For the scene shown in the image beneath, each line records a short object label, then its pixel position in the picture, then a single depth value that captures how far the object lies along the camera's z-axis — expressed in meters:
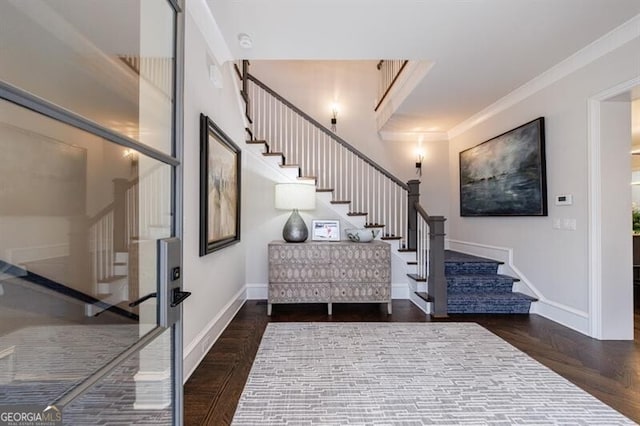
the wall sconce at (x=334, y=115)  5.63
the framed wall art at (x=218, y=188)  2.52
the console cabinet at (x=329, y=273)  3.79
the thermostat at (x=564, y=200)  3.23
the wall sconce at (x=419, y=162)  5.70
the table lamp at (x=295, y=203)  3.92
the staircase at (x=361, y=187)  4.09
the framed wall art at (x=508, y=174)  3.60
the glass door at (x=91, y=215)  1.14
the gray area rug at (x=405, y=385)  1.82
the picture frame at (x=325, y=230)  4.30
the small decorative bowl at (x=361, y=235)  4.05
